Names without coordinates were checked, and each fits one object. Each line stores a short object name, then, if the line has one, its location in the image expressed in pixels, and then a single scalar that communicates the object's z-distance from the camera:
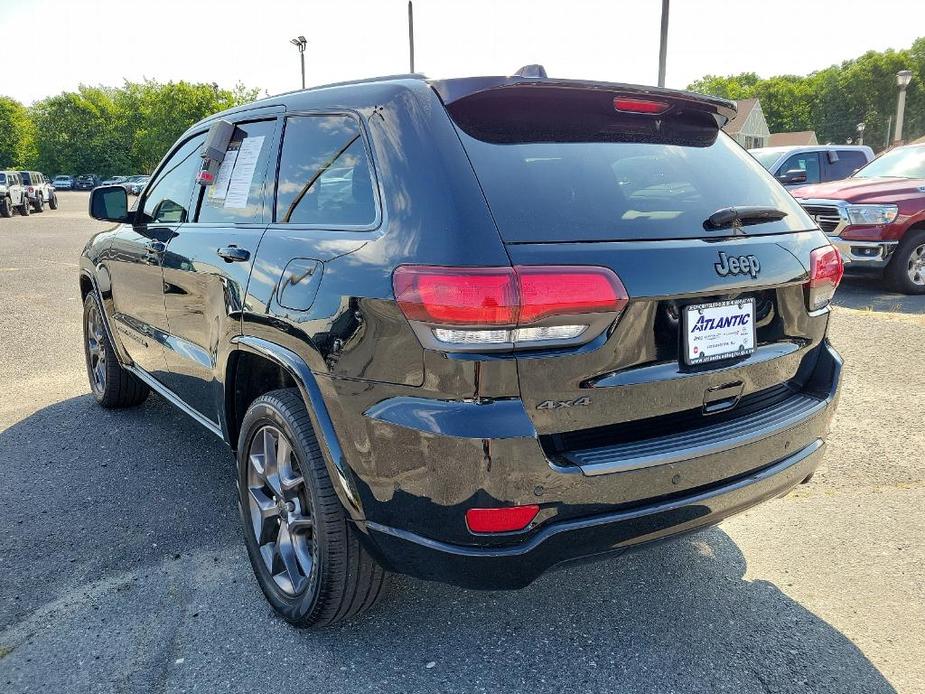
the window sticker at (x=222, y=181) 3.23
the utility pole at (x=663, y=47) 15.83
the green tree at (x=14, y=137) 80.06
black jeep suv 1.91
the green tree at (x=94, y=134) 79.19
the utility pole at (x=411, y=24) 22.16
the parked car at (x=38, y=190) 33.19
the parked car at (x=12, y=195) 29.58
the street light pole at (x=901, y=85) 26.95
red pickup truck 8.63
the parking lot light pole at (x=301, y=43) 28.12
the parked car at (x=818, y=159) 12.42
